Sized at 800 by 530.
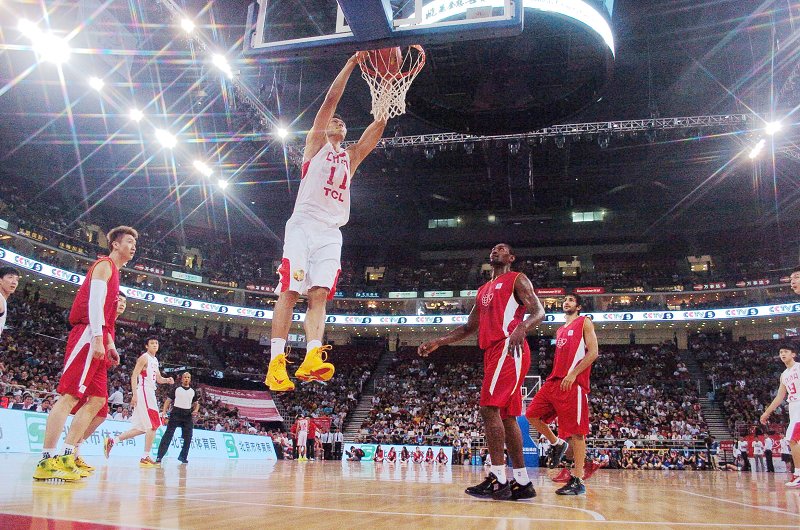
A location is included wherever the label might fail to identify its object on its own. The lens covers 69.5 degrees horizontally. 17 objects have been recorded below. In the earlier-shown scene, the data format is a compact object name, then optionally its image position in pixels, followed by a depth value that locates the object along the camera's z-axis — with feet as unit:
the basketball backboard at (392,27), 13.39
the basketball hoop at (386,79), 15.98
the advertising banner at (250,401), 88.07
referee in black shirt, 31.50
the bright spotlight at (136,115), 66.23
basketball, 15.93
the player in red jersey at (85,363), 14.87
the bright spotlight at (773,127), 63.16
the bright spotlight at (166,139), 70.69
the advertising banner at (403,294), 111.65
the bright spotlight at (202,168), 80.62
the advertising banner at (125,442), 35.76
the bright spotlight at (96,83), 60.08
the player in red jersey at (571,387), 19.07
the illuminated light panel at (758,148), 67.72
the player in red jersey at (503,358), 15.07
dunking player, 12.57
